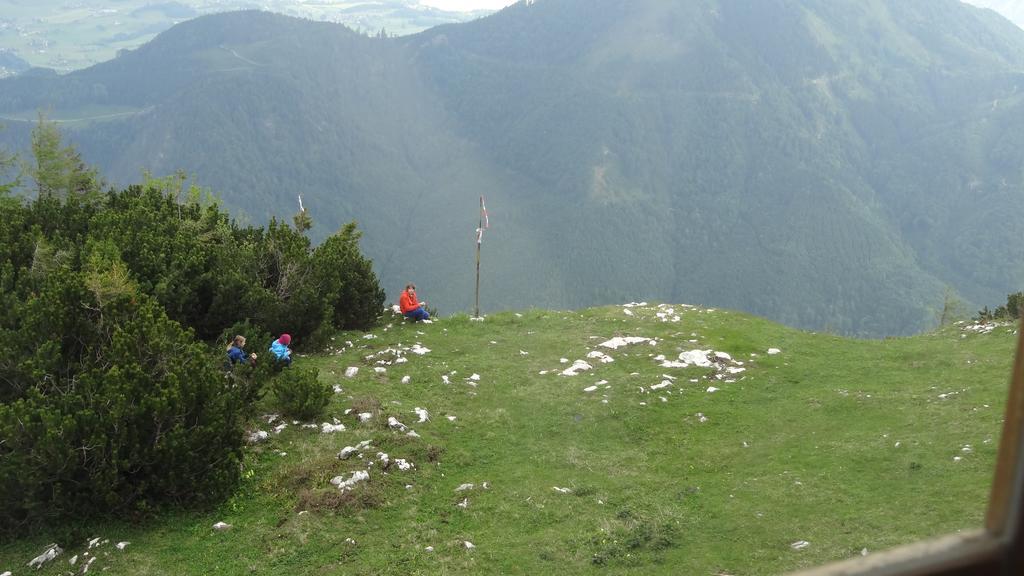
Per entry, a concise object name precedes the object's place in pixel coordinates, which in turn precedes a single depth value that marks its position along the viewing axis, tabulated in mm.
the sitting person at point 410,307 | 22516
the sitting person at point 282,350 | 16748
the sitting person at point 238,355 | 15430
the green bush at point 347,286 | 20672
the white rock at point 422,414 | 14670
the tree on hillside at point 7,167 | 32531
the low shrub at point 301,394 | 14156
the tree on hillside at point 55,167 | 35125
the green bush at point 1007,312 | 22328
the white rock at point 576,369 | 18203
